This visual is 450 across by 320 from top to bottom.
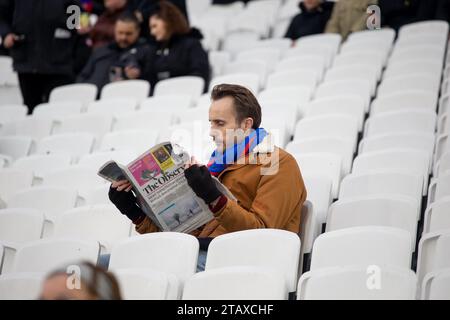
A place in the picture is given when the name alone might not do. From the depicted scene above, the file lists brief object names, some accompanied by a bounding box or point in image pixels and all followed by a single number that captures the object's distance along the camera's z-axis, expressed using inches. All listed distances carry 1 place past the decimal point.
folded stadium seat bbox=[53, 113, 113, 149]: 553.5
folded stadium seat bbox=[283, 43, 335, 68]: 628.8
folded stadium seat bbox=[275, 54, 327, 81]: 603.2
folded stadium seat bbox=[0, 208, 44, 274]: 379.2
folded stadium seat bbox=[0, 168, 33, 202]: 464.1
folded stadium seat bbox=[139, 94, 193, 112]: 569.0
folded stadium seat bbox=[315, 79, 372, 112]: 533.6
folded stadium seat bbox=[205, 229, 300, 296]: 303.7
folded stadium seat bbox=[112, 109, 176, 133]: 541.2
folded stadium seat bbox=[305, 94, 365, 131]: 495.8
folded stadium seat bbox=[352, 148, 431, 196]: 394.6
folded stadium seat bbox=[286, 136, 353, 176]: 434.6
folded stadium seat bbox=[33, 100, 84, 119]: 597.6
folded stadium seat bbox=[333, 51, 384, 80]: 582.7
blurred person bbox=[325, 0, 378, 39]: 686.5
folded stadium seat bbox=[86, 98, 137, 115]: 585.9
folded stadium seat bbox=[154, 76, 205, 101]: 601.6
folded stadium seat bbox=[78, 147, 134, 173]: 465.4
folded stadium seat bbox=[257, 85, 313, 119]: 542.0
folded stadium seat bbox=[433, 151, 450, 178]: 389.8
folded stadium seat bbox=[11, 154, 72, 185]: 490.9
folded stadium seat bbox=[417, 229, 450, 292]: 300.7
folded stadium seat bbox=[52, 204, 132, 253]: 385.4
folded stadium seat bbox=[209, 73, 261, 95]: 586.7
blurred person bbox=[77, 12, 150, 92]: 650.8
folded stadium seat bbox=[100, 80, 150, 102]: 614.5
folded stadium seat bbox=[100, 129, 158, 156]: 499.4
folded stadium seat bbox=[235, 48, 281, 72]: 662.5
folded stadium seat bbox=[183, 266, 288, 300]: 276.1
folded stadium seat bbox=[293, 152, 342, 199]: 404.5
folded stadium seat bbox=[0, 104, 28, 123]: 606.9
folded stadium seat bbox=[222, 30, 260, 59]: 743.7
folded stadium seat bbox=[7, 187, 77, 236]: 422.9
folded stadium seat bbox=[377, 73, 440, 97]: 518.6
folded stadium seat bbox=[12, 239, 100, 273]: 335.6
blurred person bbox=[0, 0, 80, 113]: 655.1
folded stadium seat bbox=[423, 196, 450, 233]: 330.6
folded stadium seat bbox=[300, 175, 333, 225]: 371.6
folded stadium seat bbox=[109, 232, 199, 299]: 317.7
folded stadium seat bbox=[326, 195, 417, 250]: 341.7
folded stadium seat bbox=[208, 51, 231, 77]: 673.0
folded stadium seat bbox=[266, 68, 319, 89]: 577.0
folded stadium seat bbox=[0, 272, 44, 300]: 306.7
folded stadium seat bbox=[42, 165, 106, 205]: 455.2
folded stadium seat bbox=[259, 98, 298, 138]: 487.5
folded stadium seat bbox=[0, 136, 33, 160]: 538.0
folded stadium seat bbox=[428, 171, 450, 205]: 362.0
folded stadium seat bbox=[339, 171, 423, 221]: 371.6
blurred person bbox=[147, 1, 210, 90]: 636.1
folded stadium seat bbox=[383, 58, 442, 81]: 549.6
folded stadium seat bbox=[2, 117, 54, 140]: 569.9
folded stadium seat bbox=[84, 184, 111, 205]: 421.4
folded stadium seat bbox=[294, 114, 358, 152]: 459.8
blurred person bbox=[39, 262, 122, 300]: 225.6
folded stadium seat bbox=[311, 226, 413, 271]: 300.4
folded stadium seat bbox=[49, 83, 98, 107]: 630.5
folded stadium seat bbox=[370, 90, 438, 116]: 493.0
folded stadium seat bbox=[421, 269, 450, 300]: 265.6
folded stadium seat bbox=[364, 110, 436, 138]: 454.6
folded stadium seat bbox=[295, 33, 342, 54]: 651.0
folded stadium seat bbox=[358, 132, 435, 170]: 428.5
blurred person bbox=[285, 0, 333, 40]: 713.0
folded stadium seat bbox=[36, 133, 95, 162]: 519.8
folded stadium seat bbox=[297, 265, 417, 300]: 266.1
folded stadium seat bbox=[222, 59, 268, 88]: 625.7
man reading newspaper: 327.9
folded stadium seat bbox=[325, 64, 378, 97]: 557.0
